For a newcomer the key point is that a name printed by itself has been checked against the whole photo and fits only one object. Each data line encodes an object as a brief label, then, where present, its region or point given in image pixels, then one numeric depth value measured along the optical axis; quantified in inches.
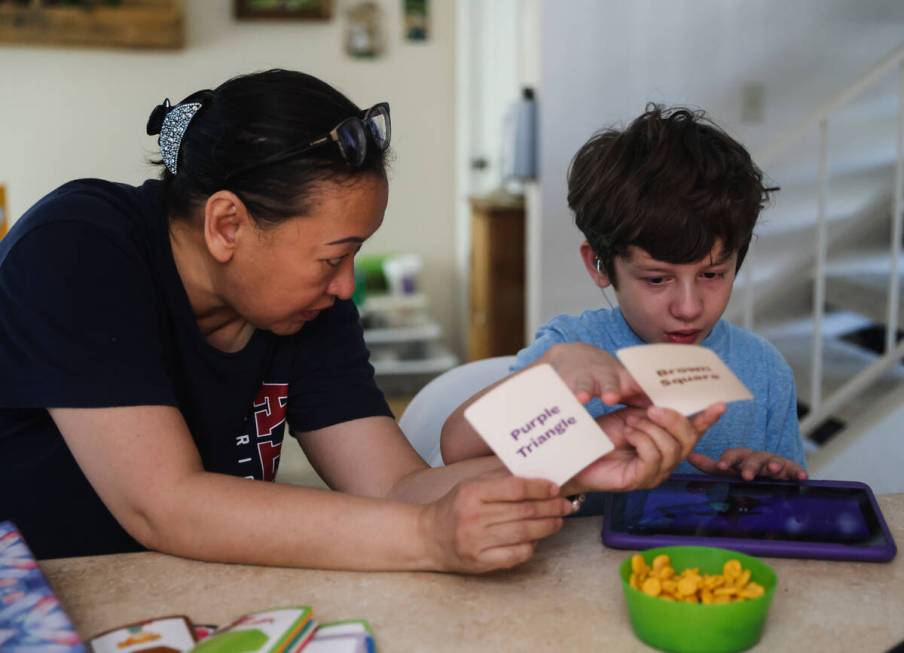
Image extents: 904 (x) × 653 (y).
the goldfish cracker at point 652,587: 33.9
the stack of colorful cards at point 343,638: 31.7
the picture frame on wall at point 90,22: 176.4
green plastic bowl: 32.1
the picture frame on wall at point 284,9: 187.9
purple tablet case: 40.2
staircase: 140.2
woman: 39.4
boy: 52.4
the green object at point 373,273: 196.9
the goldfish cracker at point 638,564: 35.5
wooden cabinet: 161.5
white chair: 58.9
